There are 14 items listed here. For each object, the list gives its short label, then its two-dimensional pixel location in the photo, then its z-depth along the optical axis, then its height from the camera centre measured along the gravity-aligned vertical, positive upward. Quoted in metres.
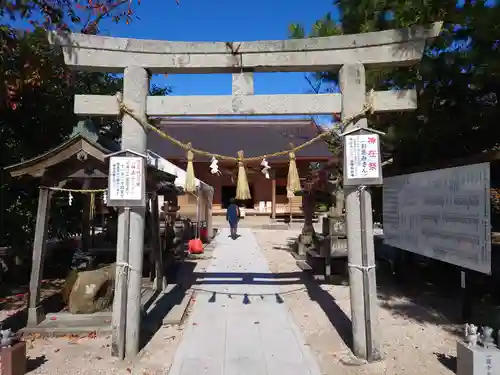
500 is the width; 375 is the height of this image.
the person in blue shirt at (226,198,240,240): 18.56 -0.33
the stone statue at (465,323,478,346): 4.14 -1.26
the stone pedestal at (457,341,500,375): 3.96 -1.45
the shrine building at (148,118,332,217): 25.05 +3.36
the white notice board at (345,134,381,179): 5.02 +0.65
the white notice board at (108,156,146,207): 5.10 +0.35
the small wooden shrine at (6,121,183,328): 5.96 +0.57
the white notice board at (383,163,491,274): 4.76 -0.05
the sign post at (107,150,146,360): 5.03 +0.08
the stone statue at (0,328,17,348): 4.23 -1.34
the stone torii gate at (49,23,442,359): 5.06 +1.69
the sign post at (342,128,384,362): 4.98 +0.36
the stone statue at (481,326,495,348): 4.08 -1.28
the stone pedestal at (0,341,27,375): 4.15 -1.55
